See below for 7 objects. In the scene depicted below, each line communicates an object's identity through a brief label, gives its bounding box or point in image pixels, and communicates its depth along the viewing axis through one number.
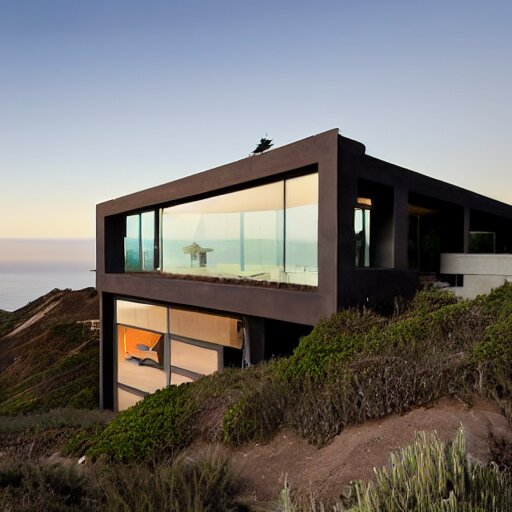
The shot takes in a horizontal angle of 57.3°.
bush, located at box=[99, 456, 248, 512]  4.15
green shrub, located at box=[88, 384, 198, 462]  8.10
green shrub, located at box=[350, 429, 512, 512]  3.26
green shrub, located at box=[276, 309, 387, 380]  8.11
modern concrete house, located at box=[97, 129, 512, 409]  9.96
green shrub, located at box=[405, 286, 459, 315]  10.48
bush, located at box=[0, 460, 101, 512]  4.23
